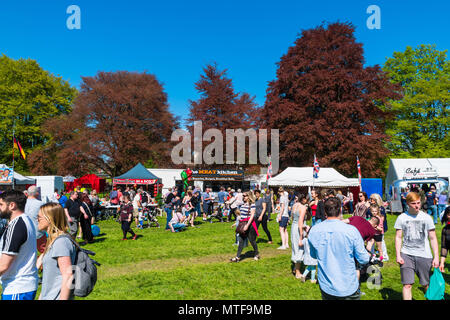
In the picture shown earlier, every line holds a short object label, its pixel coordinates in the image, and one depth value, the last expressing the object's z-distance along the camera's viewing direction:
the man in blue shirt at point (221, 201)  17.55
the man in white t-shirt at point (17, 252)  2.90
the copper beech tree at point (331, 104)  26.88
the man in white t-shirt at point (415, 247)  4.47
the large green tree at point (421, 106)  29.67
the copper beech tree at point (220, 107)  36.31
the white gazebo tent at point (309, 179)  22.03
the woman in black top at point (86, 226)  10.36
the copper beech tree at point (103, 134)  32.75
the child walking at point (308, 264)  6.36
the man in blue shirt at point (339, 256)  3.19
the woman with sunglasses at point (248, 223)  8.01
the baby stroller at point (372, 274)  6.11
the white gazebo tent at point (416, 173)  19.70
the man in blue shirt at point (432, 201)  16.25
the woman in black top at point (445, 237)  5.16
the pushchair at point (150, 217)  15.37
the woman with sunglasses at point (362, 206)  7.68
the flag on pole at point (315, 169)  18.42
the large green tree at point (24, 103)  34.00
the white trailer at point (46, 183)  25.00
